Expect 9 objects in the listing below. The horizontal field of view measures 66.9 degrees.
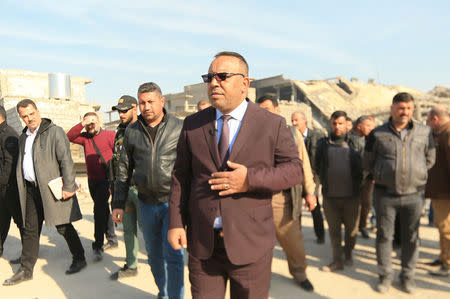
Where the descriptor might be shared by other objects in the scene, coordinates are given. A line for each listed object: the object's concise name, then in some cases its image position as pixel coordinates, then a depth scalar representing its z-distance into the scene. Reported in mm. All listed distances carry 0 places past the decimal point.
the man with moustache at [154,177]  3347
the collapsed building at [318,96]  28662
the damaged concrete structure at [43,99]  14273
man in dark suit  1993
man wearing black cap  4327
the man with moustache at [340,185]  4571
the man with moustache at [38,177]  4359
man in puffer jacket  3713
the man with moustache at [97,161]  5250
